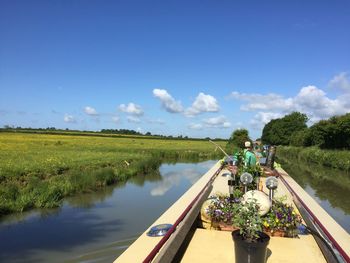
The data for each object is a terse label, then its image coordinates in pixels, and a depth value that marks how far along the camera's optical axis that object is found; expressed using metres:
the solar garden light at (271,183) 6.10
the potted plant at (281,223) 5.70
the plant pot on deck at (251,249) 4.00
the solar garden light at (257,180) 7.72
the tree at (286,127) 79.50
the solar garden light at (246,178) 6.49
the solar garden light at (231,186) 6.83
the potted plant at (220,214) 6.03
